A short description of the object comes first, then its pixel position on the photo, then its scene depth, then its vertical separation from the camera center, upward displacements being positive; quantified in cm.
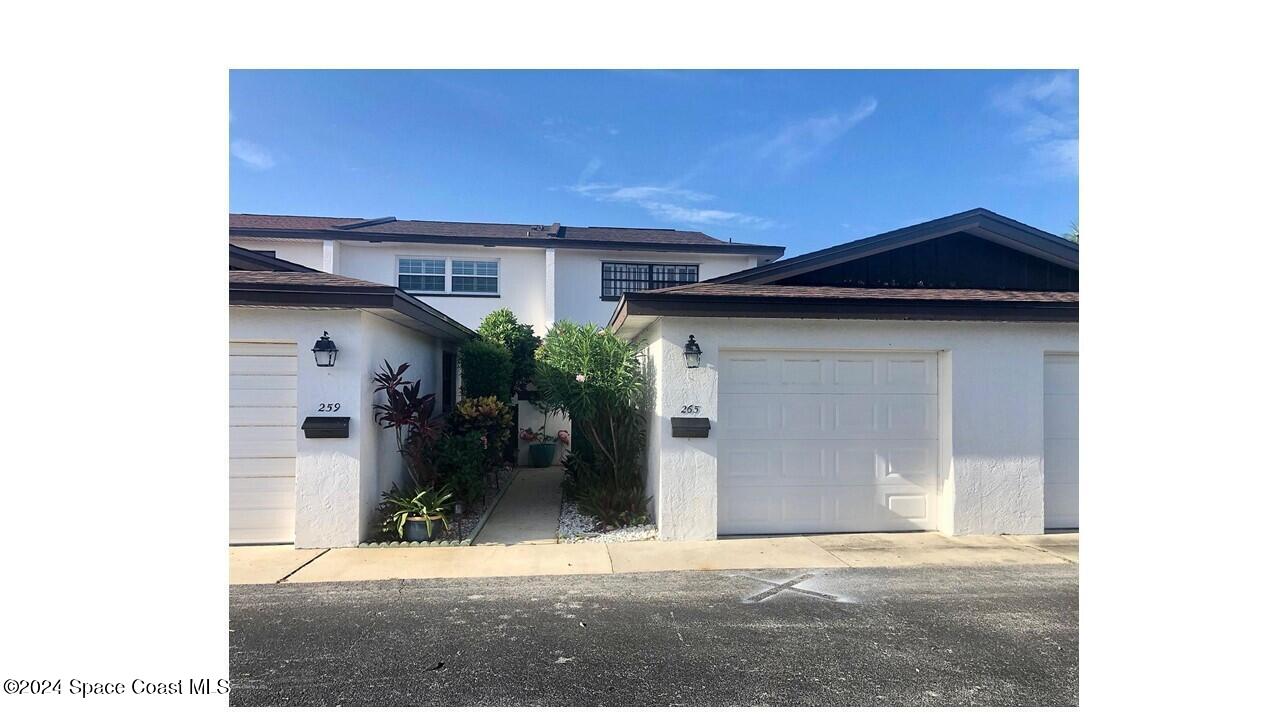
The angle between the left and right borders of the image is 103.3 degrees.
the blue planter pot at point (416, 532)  532 -178
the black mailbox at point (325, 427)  509 -65
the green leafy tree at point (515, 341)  1010 +44
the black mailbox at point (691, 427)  539 -67
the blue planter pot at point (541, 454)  1051 -189
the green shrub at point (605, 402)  612 -48
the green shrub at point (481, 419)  629 -70
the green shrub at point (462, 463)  593 -118
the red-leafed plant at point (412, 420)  550 -62
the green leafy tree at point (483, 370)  900 -12
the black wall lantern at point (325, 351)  508 +12
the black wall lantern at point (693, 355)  537 +9
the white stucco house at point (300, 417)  512 -56
